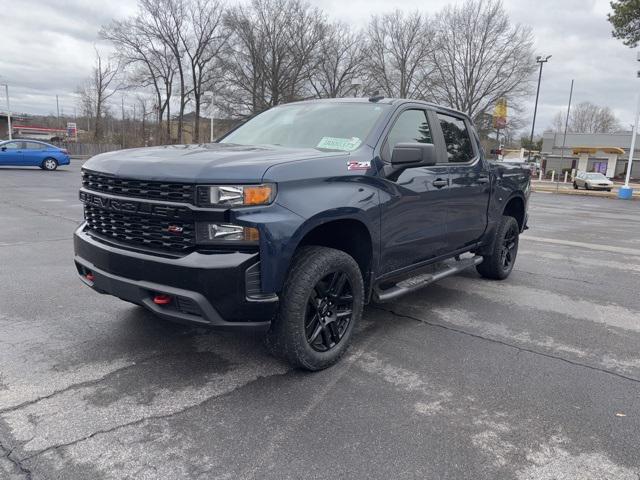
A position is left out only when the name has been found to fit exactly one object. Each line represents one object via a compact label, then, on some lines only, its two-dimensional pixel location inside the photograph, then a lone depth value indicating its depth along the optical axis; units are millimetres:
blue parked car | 23297
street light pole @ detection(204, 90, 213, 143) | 46844
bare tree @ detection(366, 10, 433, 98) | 46750
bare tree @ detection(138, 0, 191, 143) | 45812
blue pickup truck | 2863
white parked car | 33281
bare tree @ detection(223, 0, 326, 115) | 44906
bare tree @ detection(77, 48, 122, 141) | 56362
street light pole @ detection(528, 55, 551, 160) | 43841
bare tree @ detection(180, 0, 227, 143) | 46225
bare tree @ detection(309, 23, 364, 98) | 46406
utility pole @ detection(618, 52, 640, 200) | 28016
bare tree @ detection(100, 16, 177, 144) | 45688
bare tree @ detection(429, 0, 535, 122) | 45312
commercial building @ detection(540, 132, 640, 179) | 47781
